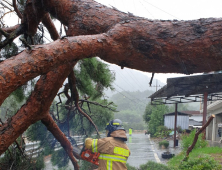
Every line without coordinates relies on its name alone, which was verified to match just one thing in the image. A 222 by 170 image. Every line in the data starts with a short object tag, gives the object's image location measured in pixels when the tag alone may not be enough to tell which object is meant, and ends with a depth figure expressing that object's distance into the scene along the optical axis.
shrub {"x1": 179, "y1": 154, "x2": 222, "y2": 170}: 5.03
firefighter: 3.50
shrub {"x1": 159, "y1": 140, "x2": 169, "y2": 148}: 12.93
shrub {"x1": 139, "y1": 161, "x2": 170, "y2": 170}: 6.13
